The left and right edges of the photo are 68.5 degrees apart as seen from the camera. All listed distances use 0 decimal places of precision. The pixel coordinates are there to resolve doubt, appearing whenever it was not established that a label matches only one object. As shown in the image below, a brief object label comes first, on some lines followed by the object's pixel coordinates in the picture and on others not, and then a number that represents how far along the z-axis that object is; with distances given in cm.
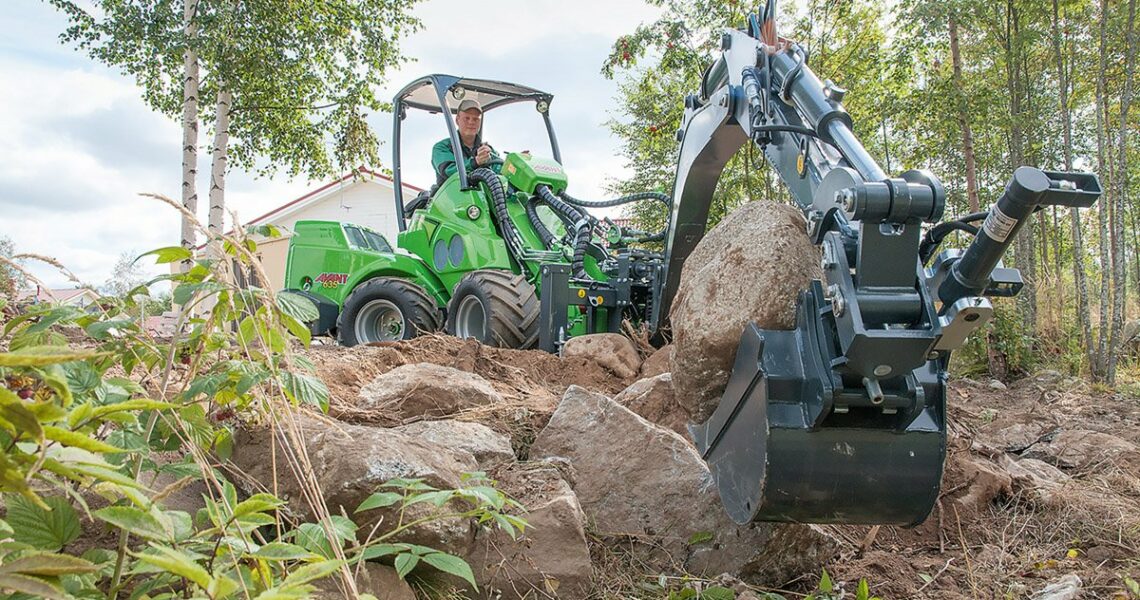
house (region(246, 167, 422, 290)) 2567
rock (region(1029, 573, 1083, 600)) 241
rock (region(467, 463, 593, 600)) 217
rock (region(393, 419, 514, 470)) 263
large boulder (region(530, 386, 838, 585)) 265
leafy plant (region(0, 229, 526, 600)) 98
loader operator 694
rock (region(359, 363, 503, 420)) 329
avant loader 204
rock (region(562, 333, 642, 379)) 505
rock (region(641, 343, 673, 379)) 484
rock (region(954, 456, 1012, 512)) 324
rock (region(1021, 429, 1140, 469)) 400
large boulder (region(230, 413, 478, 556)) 203
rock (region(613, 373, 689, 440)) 349
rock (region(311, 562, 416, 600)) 176
